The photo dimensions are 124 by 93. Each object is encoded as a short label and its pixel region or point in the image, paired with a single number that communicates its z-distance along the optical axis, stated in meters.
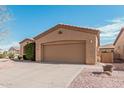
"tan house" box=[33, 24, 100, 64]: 7.53
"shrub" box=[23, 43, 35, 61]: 9.91
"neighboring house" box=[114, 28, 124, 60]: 11.12
